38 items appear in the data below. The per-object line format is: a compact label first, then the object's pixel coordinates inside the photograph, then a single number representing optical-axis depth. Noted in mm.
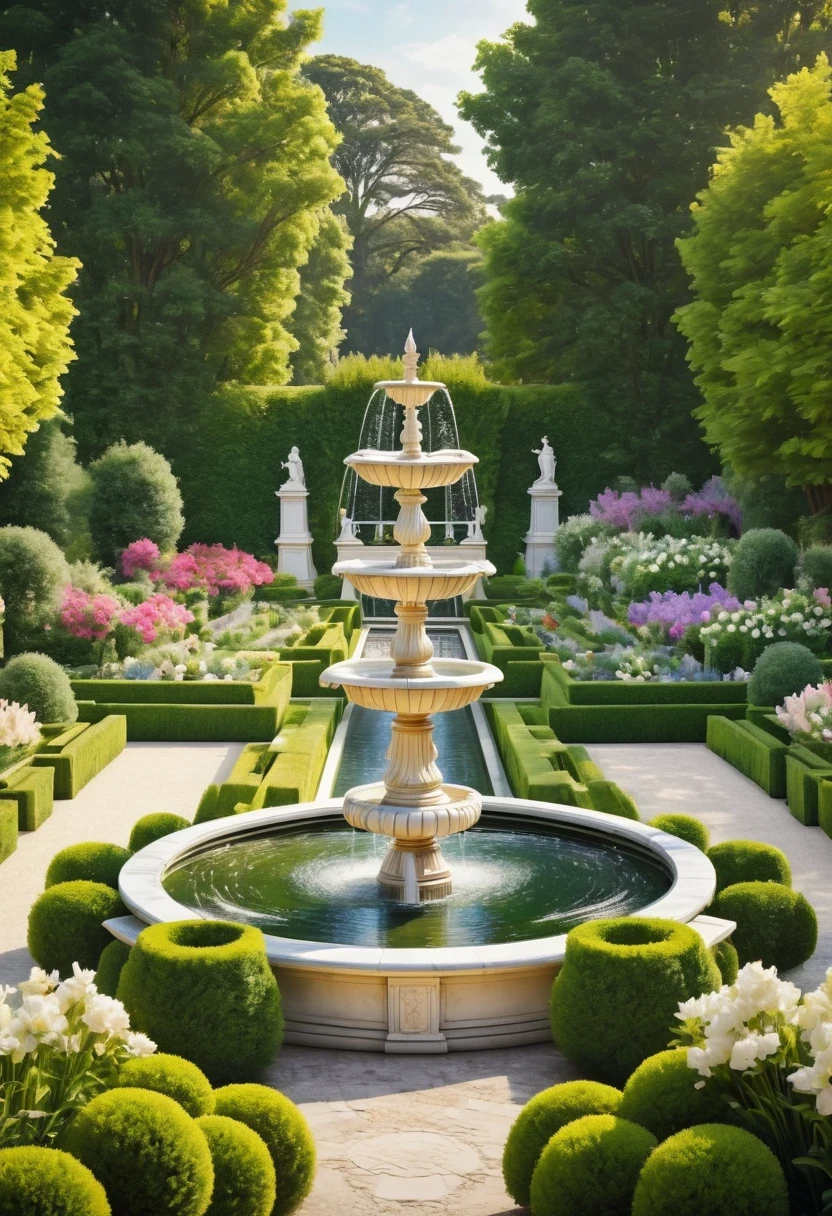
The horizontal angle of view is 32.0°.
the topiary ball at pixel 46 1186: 4625
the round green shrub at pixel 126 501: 24891
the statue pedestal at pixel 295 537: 29938
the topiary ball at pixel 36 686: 14750
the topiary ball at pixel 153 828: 9953
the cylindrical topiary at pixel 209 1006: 7004
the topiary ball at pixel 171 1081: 5570
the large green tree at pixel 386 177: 47844
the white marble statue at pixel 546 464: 30458
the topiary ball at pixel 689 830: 9828
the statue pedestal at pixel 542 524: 30406
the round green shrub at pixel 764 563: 20656
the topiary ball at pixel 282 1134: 5727
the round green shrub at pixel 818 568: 19719
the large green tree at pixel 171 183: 29828
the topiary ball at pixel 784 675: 15484
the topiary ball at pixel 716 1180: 4914
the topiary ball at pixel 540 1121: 5703
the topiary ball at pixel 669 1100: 5488
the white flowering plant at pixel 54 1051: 4977
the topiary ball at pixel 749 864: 9102
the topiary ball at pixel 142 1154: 5059
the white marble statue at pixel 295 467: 30125
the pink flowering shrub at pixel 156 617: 19177
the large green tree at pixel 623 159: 30672
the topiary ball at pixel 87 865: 9078
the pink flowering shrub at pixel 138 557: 24281
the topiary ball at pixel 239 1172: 5391
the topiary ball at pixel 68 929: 8492
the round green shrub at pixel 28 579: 18609
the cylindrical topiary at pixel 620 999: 7043
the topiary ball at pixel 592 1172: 5316
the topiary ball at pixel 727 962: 8125
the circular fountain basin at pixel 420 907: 7727
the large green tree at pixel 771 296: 21228
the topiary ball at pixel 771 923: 8523
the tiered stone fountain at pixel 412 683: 9172
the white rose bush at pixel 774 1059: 4957
